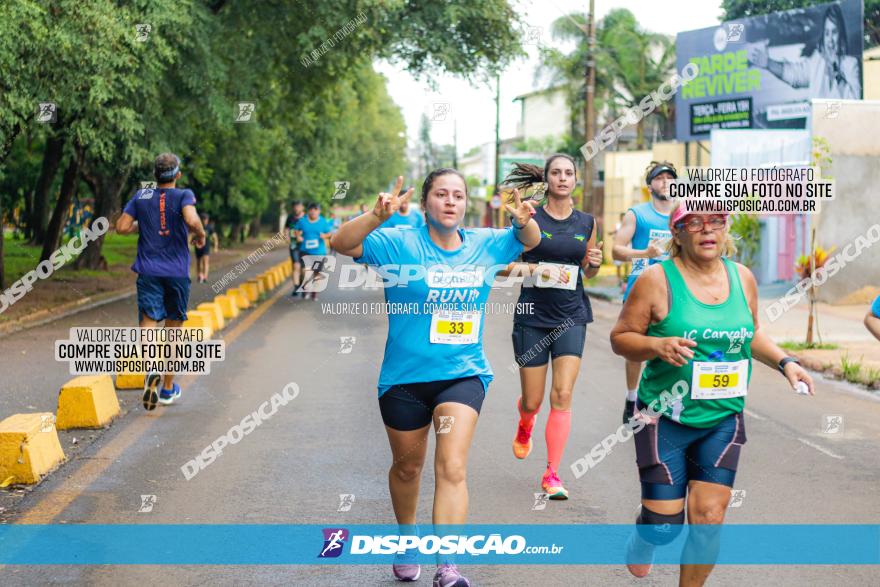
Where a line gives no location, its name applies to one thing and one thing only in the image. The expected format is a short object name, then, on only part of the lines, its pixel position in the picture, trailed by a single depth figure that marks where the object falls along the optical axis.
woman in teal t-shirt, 5.00
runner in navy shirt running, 9.62
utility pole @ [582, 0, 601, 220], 26.55
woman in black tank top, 7.15
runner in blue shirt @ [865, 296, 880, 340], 6.07
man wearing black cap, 8.48
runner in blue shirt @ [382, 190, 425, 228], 16.55
